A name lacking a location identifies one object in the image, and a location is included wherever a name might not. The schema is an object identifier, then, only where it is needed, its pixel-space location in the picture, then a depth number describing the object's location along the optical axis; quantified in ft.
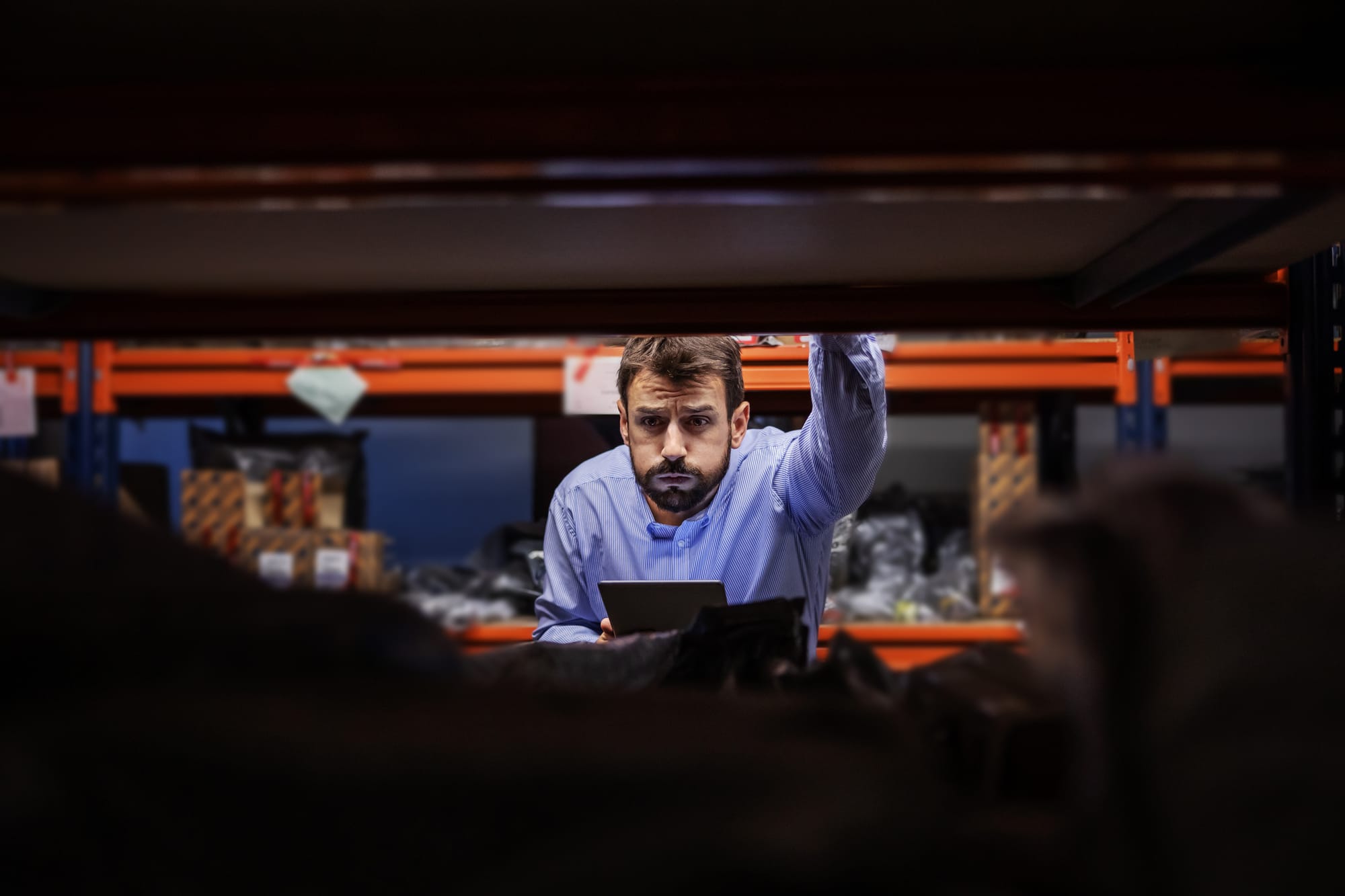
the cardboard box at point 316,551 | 9.66
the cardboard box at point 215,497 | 9.86
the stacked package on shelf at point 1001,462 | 9.67
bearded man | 6.15
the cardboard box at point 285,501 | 9.98
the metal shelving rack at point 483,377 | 9.27
